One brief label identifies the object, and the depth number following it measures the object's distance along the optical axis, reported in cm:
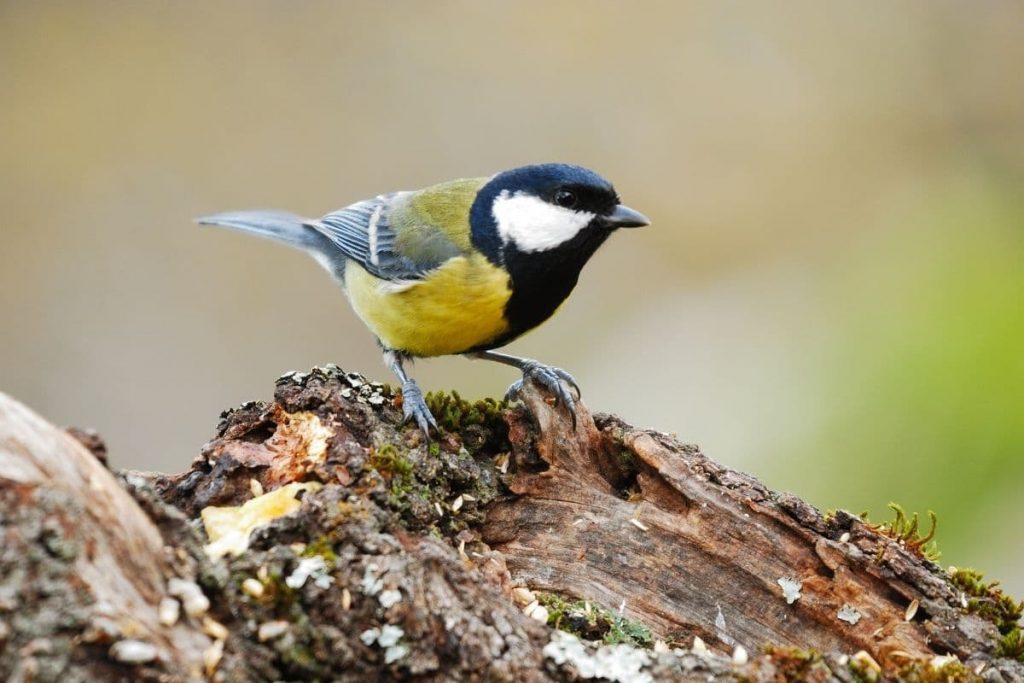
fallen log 286
